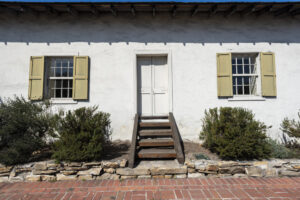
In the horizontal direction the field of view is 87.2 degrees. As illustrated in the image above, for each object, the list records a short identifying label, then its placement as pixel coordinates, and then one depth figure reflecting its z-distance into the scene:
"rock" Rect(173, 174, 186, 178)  3.34
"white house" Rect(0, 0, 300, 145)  5.02
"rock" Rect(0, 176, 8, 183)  3.40
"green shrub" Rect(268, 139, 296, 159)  3.85
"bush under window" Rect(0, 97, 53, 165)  3.43
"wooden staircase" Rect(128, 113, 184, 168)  3.66
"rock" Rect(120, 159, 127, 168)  3.38
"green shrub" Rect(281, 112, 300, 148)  4.48
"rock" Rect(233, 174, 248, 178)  3.43
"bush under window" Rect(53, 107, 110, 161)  3.42
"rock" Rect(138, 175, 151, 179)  3.32
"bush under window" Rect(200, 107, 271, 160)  3.57
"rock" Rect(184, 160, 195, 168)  3.38
